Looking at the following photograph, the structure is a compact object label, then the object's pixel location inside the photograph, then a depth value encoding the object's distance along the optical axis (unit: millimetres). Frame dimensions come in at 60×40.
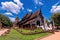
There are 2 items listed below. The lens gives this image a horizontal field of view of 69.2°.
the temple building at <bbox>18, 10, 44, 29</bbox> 13210
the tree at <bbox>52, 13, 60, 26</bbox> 18492
